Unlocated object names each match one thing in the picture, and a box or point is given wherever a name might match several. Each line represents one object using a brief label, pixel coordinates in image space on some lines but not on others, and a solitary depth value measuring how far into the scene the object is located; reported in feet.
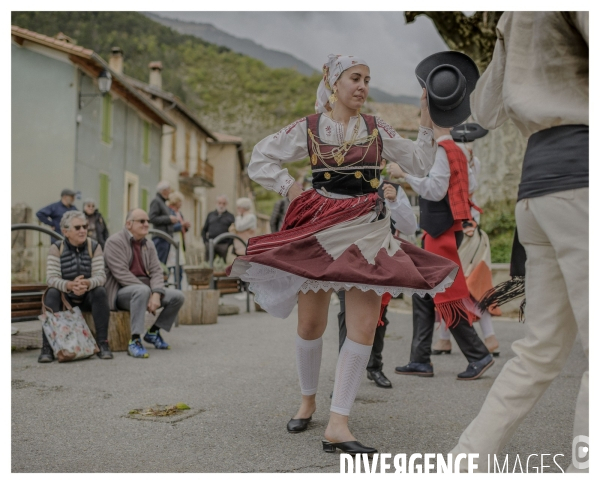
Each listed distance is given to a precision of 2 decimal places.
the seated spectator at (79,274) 21.95
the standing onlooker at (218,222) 47.32
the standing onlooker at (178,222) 40.68
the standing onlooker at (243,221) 44.96
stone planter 35.14
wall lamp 65.72
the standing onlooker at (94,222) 38.50
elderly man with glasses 23.44
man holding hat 18.13
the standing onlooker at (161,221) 38.40
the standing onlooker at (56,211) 37.14
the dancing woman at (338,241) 11.36
